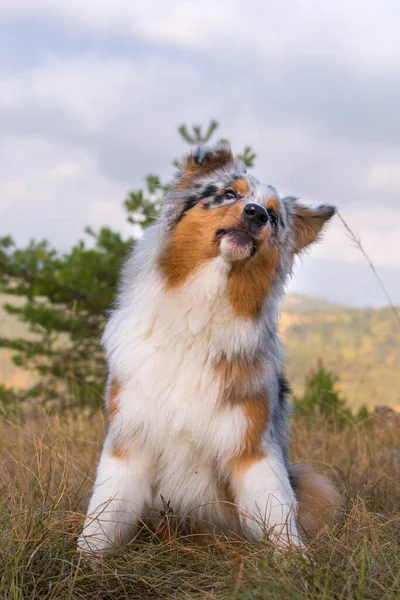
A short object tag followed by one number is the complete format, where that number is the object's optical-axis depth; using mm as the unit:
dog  3951
